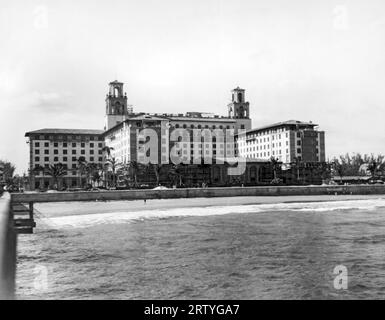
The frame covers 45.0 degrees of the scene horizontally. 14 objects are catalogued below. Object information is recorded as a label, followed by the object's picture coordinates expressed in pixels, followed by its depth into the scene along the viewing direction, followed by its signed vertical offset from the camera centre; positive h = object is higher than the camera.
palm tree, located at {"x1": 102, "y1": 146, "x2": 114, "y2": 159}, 136.49 +9.68
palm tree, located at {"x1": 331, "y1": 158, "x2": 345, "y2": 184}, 142.64 +3.17
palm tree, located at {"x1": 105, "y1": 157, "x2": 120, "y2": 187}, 129.15 +3.37
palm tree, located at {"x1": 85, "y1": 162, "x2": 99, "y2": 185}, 132.88 +3.53
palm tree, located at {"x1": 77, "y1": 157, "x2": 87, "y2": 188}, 136.00 +4.54
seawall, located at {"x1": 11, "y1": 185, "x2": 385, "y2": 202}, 84.12 -2.57
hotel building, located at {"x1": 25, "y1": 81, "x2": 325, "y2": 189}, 130.89 +12.48
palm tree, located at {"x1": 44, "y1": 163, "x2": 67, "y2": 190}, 122.14 +3.16
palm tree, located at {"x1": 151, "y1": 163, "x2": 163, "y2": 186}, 114.04 +2.88
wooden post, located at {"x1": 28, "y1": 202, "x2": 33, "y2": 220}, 30.92 -1.77
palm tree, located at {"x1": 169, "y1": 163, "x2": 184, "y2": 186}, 117.12 +2.08
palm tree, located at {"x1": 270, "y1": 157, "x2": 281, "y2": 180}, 131.44 +3.72
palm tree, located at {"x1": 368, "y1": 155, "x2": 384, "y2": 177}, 139.84 +2.91
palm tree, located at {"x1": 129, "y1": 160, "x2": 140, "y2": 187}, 114.41 +3.07
